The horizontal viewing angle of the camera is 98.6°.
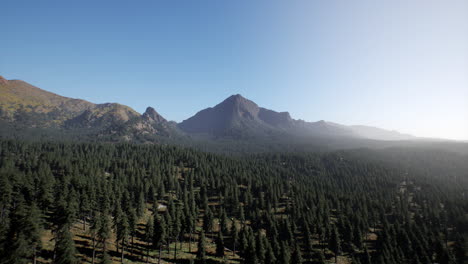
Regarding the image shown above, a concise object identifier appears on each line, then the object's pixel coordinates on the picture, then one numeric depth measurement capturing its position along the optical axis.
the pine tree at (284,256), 56.75
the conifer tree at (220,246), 64.81
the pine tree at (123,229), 51.75
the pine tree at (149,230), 56.88
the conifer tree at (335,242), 74.94
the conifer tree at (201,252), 56.41
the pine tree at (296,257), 59.52
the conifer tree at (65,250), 38.00
